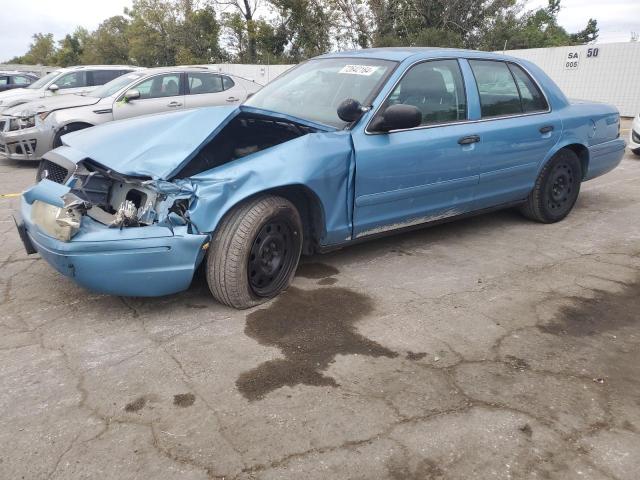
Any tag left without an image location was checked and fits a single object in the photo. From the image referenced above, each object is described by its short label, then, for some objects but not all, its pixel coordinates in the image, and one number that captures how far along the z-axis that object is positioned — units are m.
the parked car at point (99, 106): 8.52
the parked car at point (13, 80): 16.75
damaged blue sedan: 3.17
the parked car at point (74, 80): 11.16
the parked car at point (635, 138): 9.89
